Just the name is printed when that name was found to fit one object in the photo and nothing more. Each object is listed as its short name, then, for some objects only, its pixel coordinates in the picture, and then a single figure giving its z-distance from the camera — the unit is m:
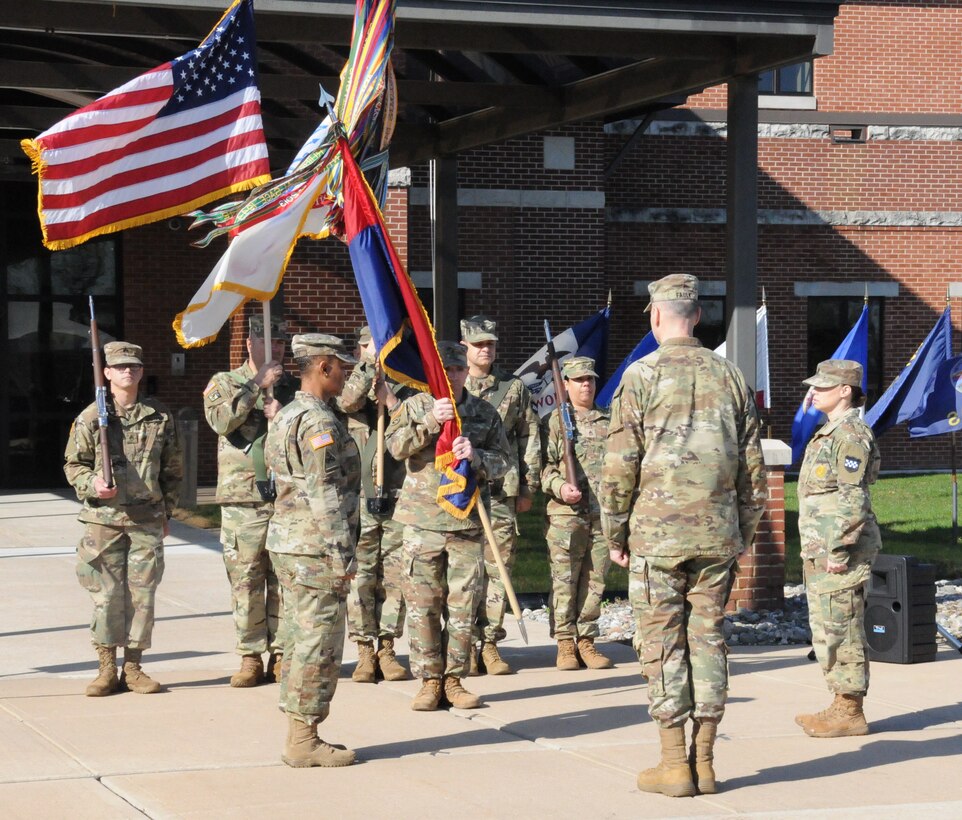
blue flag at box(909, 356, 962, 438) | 28.04
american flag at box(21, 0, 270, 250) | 15.30
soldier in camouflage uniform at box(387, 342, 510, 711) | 14.62
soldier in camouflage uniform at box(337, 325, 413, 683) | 16.35
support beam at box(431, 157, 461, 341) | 29.76
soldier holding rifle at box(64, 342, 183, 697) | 15.54
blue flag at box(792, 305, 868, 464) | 26.25
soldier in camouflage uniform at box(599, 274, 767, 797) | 11.60
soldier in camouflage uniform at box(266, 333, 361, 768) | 12.32
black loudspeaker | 17.78
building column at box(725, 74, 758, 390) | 20.89
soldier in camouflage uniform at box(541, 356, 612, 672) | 17.41
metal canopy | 18.99
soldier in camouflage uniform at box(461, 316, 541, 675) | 17.11
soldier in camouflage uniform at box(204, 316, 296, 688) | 15.92
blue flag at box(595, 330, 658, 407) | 24.03
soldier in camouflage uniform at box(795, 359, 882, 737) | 14.02
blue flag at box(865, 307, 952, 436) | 27.37
